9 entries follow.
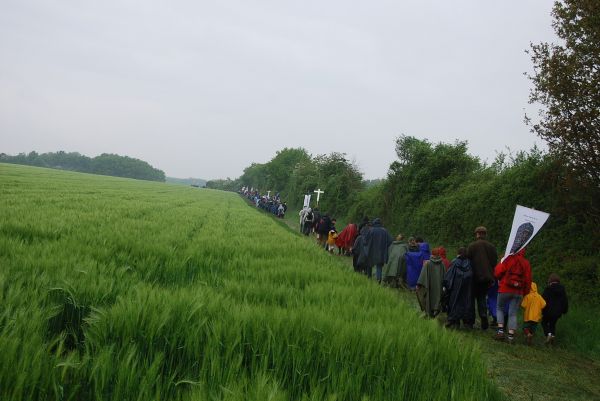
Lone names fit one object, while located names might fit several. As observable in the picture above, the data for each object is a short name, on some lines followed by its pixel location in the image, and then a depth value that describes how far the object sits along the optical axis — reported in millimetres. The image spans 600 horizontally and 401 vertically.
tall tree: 7938
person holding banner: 6812
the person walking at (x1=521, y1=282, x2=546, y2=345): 6764
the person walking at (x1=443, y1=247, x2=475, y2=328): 7203
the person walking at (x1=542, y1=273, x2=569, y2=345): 6695
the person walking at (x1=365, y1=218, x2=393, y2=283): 10156
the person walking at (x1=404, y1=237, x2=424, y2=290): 9750
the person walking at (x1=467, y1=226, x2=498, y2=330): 7320
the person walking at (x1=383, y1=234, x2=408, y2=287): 9961
